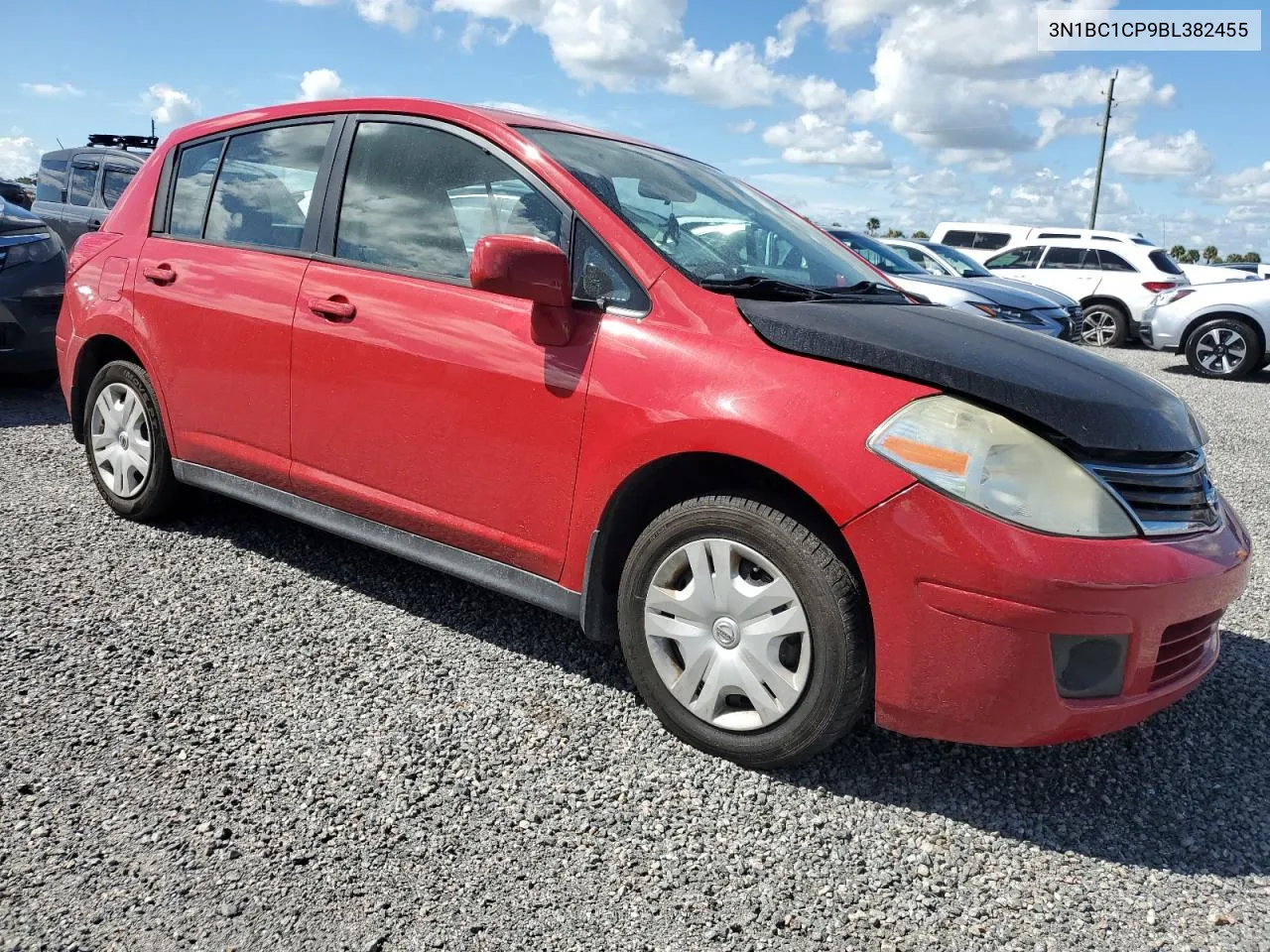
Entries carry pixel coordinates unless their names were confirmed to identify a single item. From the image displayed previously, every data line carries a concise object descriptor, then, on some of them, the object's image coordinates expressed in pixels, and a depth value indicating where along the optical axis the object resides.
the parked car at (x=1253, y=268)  24.93
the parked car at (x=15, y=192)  17.59
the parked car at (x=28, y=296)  6.63
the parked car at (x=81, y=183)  11.52
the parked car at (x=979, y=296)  9.97
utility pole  39.31
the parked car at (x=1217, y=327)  12.16
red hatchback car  2.37
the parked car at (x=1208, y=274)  20.28
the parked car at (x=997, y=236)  16.83
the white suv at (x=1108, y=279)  15.13
